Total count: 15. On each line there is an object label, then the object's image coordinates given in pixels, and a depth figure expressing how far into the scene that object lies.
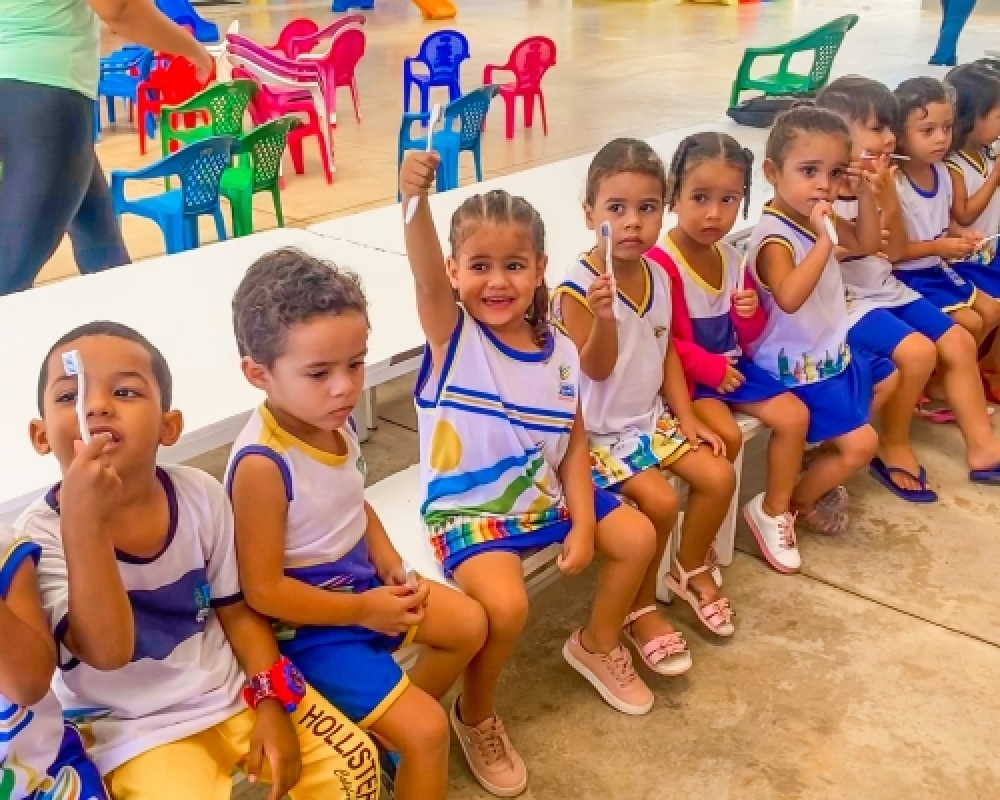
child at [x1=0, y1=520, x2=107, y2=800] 1.30
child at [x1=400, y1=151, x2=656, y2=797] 2.02
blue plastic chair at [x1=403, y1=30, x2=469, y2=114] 7.99
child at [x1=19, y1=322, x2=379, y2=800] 1.37
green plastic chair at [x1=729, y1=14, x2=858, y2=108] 6.29
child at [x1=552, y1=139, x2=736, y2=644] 2.37
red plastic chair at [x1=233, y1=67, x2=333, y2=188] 6.71
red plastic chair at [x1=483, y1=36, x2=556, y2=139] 7.84
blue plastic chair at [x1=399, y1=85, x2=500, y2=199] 5.73
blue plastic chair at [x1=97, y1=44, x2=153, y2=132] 7.54
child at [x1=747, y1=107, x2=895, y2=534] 2.77
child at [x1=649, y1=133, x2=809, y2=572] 2.57
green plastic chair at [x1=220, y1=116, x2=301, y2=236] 4.70
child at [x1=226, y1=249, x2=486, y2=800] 1.68
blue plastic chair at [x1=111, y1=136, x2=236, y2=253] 4.14
